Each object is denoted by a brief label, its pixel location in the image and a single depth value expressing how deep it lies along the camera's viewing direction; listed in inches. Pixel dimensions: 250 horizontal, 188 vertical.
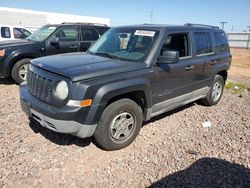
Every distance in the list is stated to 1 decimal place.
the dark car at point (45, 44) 217.1
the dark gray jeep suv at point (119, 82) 100.4
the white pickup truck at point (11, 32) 346.7
